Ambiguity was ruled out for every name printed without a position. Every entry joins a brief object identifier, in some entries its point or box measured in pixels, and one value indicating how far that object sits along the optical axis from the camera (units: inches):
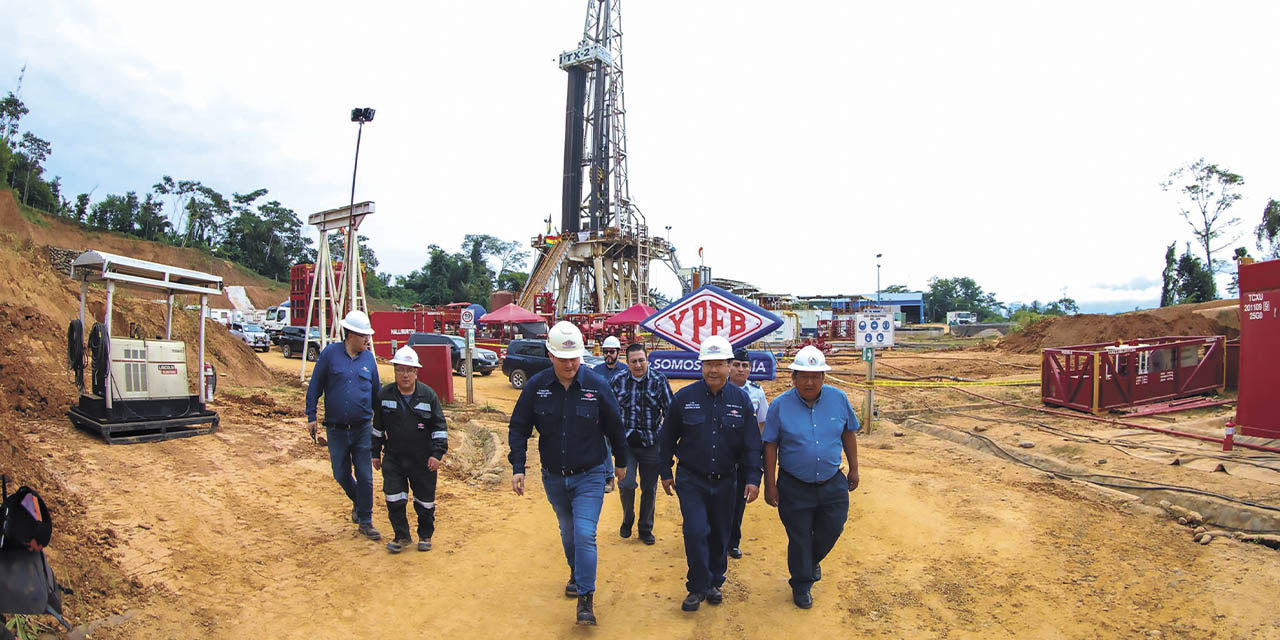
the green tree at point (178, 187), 2391.7
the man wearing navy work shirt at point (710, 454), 175.5
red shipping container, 334.4
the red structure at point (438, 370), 535.2
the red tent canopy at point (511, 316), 919.0
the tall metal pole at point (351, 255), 559.2
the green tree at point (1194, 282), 1544.0
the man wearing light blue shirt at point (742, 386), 218.4
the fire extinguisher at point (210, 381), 382.0
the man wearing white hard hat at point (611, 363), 244.0
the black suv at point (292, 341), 938.1
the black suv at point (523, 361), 703.7
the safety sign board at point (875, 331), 405.4
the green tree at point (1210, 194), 1626.5
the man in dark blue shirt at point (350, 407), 225.0
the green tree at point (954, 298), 3538.4
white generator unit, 301.6
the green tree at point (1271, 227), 1507.1
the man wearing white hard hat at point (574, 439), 169.9
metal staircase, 1581.0
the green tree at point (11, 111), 1865.2
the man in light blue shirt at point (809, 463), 175.9
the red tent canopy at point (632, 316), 920.4
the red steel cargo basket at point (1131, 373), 482.6
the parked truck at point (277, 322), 1151.6
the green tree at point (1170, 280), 1632.6
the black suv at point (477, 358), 808.3
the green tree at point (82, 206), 2165.4
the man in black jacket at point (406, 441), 213.6
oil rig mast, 1625.2
